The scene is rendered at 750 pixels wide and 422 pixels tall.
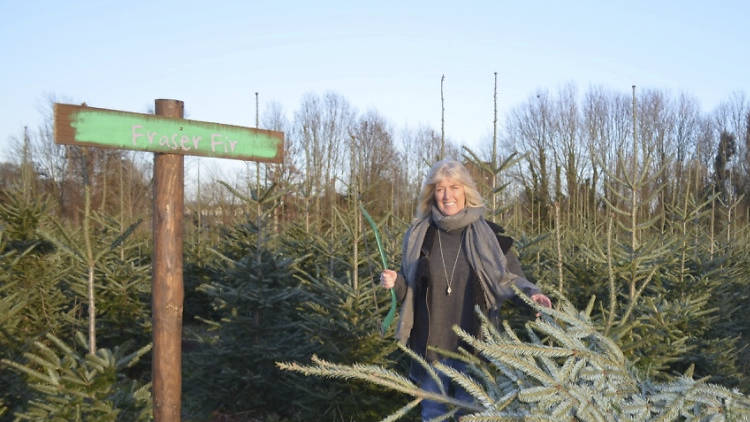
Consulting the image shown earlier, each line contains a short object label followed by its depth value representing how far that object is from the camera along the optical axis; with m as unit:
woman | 2.81
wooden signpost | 2.43
